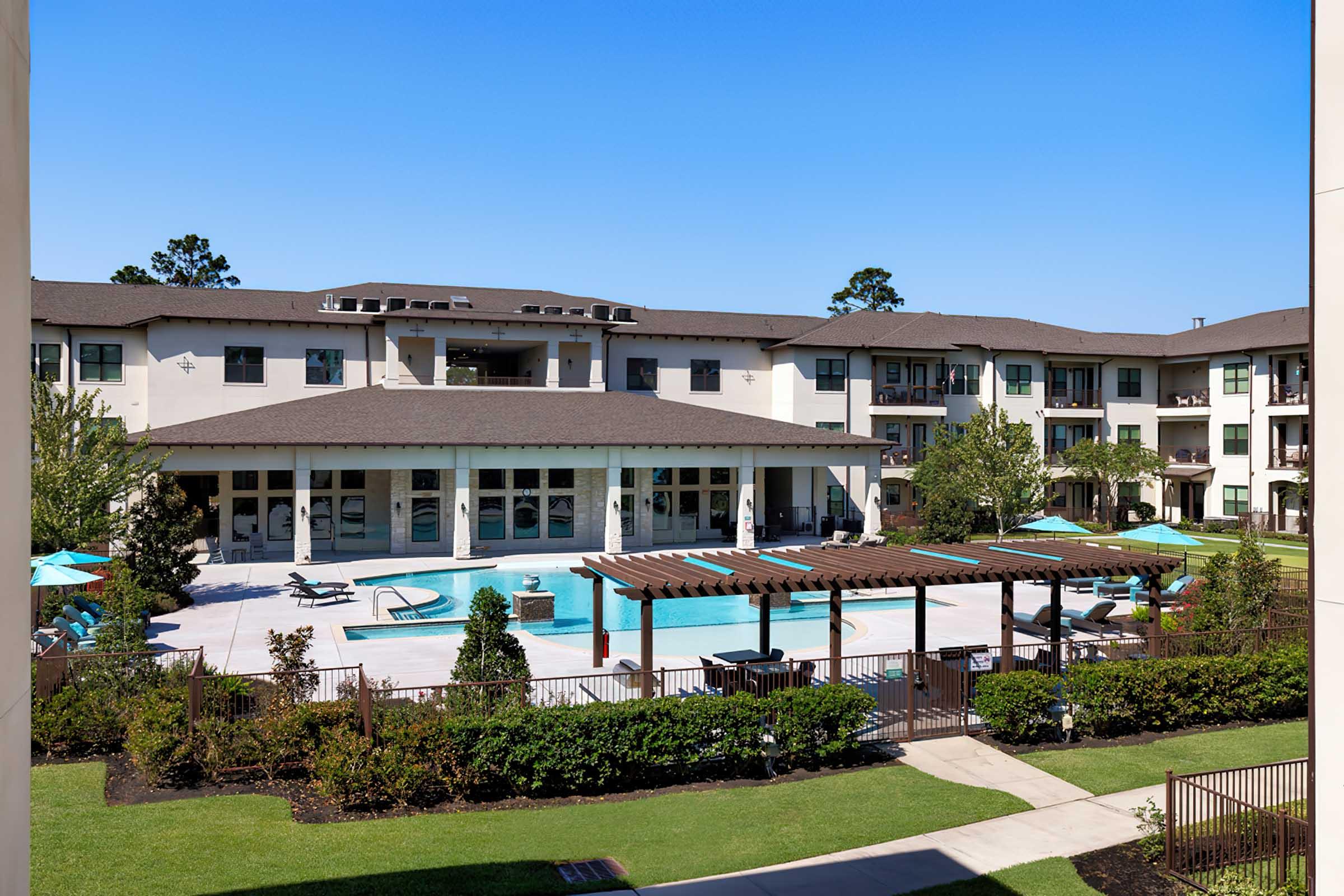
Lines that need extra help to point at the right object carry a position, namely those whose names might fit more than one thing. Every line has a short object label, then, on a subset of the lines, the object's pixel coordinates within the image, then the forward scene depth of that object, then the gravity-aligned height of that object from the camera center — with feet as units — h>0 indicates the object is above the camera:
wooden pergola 53.72 -7.14
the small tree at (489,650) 50.60 -10.34
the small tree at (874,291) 304.30 +49.44
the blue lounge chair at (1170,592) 87.15 -12.91
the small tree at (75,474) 79.41 -1.96
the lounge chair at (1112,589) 94.63 -13.32
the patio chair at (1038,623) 77.51 -13.93
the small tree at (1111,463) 161.79 -1.98
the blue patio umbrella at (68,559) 70.49 -7.88
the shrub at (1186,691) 54.44 -13.72
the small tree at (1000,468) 134.82 -2.44
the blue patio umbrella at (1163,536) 88.50 -7.82
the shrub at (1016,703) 52.29 -13.45
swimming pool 79.15 -15.34
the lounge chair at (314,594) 87.97 -13.07
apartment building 122.72 +6.39
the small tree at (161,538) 84.17 -7.60
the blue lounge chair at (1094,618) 79.87 -13.69
